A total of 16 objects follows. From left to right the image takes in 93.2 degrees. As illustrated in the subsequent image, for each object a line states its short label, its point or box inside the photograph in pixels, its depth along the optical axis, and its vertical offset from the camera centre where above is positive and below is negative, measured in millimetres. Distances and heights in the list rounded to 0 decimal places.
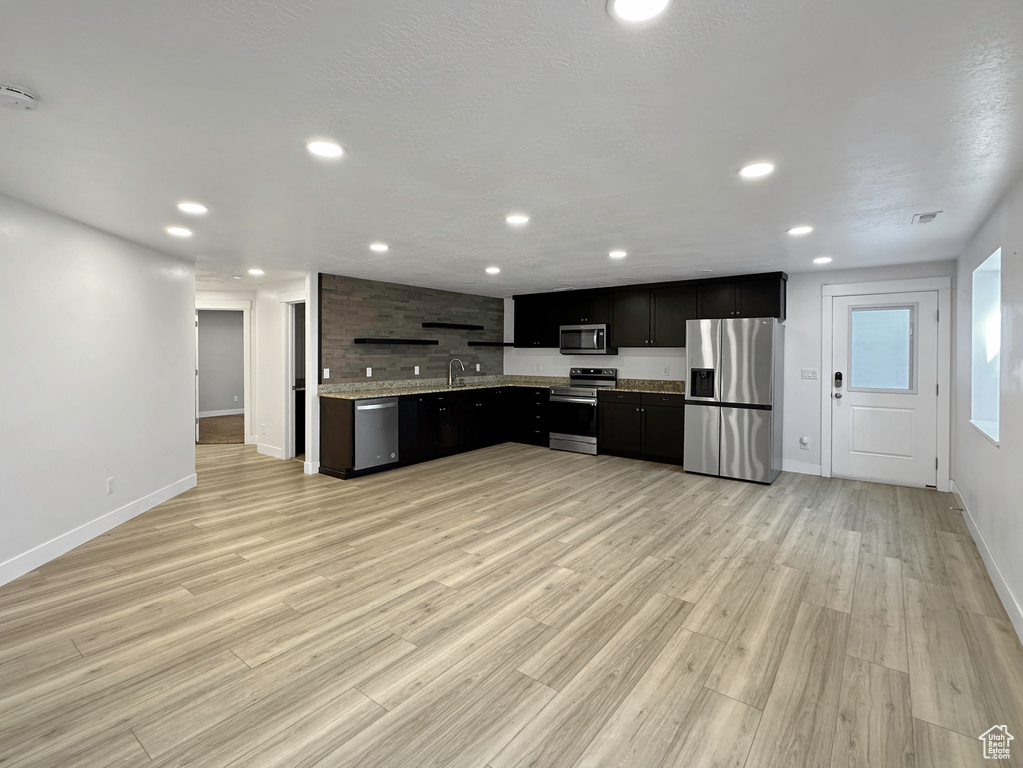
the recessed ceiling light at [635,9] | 1286 +1002
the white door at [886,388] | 5055 -84
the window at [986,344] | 3812 +287
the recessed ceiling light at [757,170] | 2418 +1075
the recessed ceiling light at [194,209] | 3070 +1095
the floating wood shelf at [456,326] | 6942 +774
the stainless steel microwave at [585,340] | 6980 +571
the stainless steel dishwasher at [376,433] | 5418 -632
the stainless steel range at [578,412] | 6883 -493
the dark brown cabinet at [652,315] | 6250 +855
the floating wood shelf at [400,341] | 6030 +483
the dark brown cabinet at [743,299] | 5555 +955
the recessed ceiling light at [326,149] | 2193 +1057
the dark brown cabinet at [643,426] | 6180 -624
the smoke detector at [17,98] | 1725 +1024
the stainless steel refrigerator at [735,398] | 5312 -217
